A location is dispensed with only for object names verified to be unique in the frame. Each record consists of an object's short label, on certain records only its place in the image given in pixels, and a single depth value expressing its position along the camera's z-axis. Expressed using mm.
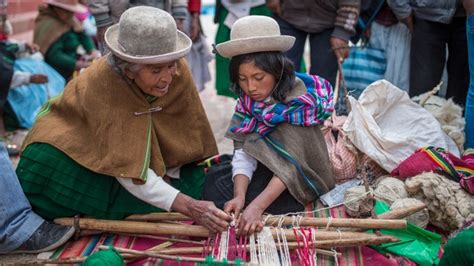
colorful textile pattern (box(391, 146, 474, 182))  2910
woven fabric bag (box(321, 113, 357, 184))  3182
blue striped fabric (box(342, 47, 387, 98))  4254
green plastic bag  2520
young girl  2779
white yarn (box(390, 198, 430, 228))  2711
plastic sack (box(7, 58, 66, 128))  5043
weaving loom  2434
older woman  2449
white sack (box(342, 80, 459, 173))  3168
